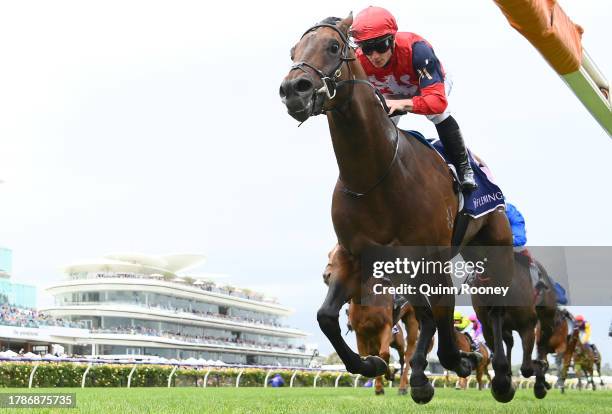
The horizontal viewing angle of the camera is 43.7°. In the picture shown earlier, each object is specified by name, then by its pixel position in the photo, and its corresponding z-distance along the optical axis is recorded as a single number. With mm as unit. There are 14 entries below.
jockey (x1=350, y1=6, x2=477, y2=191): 5027
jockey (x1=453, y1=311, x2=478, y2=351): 14438
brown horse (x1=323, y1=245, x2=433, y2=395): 10172
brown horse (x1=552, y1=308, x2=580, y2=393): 15656
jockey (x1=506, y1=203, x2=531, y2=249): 7637
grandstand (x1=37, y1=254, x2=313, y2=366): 65625
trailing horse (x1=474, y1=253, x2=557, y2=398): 7683
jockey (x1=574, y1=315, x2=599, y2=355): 20141
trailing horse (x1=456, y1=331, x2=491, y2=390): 16031
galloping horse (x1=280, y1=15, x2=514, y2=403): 4363
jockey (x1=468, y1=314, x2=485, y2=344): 15716
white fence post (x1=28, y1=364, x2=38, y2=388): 20938
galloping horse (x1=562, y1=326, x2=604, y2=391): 21859
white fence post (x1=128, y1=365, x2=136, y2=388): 24422
